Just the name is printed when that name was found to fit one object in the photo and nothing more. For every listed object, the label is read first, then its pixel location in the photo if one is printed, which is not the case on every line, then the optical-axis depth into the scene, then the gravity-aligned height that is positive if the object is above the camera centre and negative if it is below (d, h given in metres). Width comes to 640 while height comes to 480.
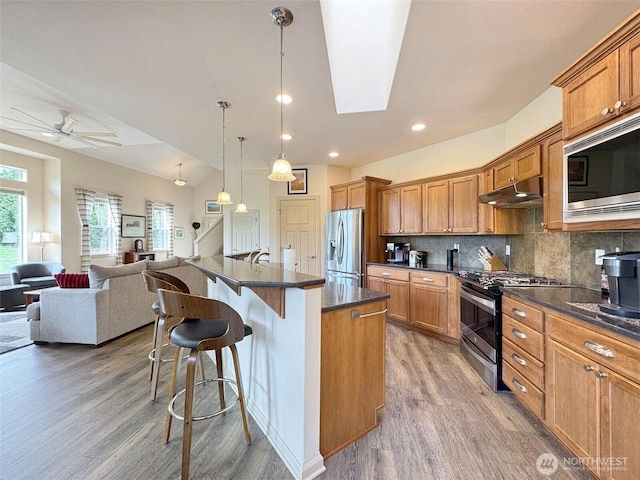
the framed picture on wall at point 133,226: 7.38 +0.36
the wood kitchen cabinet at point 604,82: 1.41 +0.91
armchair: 5.09 -0.66
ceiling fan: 4.46 +1.81
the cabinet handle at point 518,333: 2.00 -0.70
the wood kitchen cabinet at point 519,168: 2.37 +0.69
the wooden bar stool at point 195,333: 1.39 -0.55
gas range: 2.37 -0.37
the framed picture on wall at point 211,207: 9.98 +1.17
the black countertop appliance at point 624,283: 1.39 -0.23
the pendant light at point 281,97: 1.80 +1.46
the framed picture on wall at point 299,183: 5.54 +1.13
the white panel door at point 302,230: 5.54 +0.19
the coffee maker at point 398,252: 4.52 -0.22
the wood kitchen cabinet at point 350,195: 4.59 +0.79
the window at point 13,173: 5.41 +1.33
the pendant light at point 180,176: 8.34 +2.05
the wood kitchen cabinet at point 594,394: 1.21 -0.79
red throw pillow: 3.42 -0.53
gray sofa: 3.22 -0.86
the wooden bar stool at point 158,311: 2.10 -0.59
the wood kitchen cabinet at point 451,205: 3.50 +0.46
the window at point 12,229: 5.45 +0.21
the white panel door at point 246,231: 6.78 +0.20
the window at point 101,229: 6.78 +0.26
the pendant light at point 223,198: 4.03 +0.61
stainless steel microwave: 1.44 +0.38
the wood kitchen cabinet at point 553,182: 2.04 +0.44
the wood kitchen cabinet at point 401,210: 4.15 +0.46
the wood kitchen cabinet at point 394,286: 3.93 -0.70
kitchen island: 1.46 -0.74
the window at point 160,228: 8.55 +0.35
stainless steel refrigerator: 4.49 -0.13
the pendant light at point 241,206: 4.23 +0.53
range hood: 2.33 +0.41
